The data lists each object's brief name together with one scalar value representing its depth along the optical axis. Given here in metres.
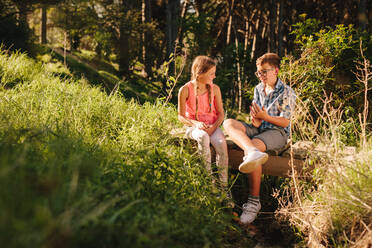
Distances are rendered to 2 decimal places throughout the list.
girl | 3.46
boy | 3.09
